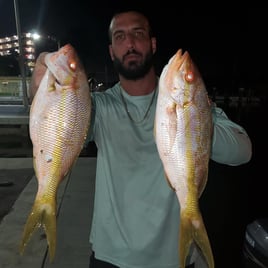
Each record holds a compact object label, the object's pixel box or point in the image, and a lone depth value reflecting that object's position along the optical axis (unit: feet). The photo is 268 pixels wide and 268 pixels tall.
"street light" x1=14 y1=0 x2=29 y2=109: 25.50
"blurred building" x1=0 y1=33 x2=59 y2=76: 293.57
